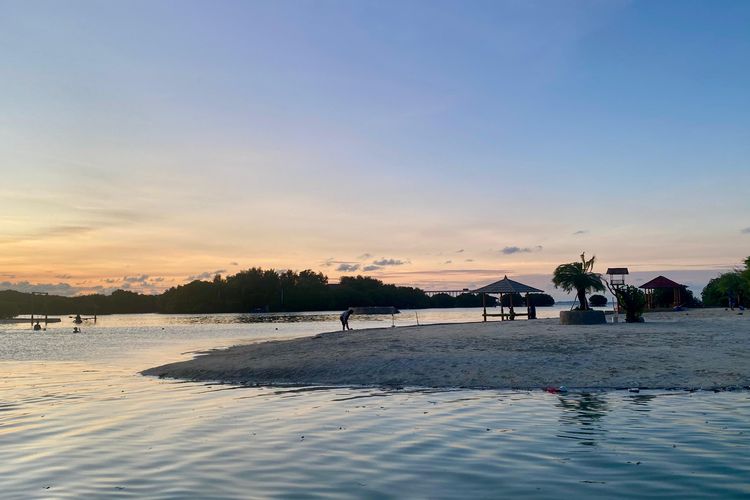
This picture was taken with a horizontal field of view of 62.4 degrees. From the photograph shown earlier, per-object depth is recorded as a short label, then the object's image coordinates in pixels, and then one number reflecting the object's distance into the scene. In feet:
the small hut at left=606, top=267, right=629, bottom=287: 227.87
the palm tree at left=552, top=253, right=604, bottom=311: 140.97
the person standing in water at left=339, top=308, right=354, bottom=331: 160.47
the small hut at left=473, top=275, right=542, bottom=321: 164.35
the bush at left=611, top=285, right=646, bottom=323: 133.49
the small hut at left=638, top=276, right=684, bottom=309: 231.30
